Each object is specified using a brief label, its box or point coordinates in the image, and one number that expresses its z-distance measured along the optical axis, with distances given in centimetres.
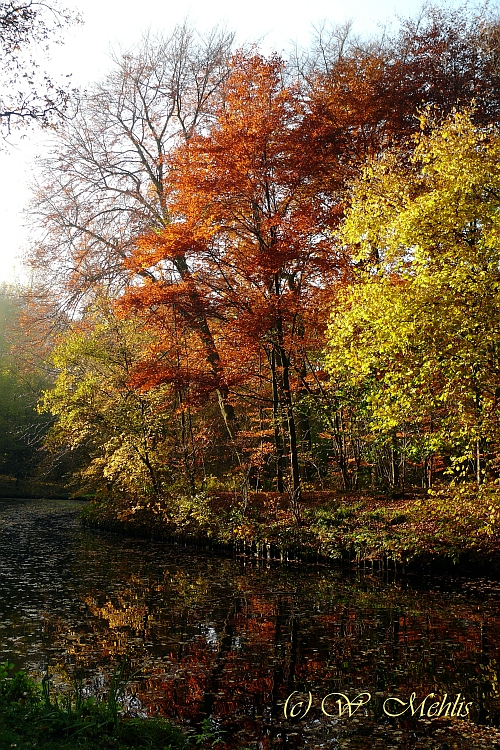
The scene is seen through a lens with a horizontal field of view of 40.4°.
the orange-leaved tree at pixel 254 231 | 1571
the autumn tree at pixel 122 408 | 1983
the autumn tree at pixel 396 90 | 1666
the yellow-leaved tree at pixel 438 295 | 1084
